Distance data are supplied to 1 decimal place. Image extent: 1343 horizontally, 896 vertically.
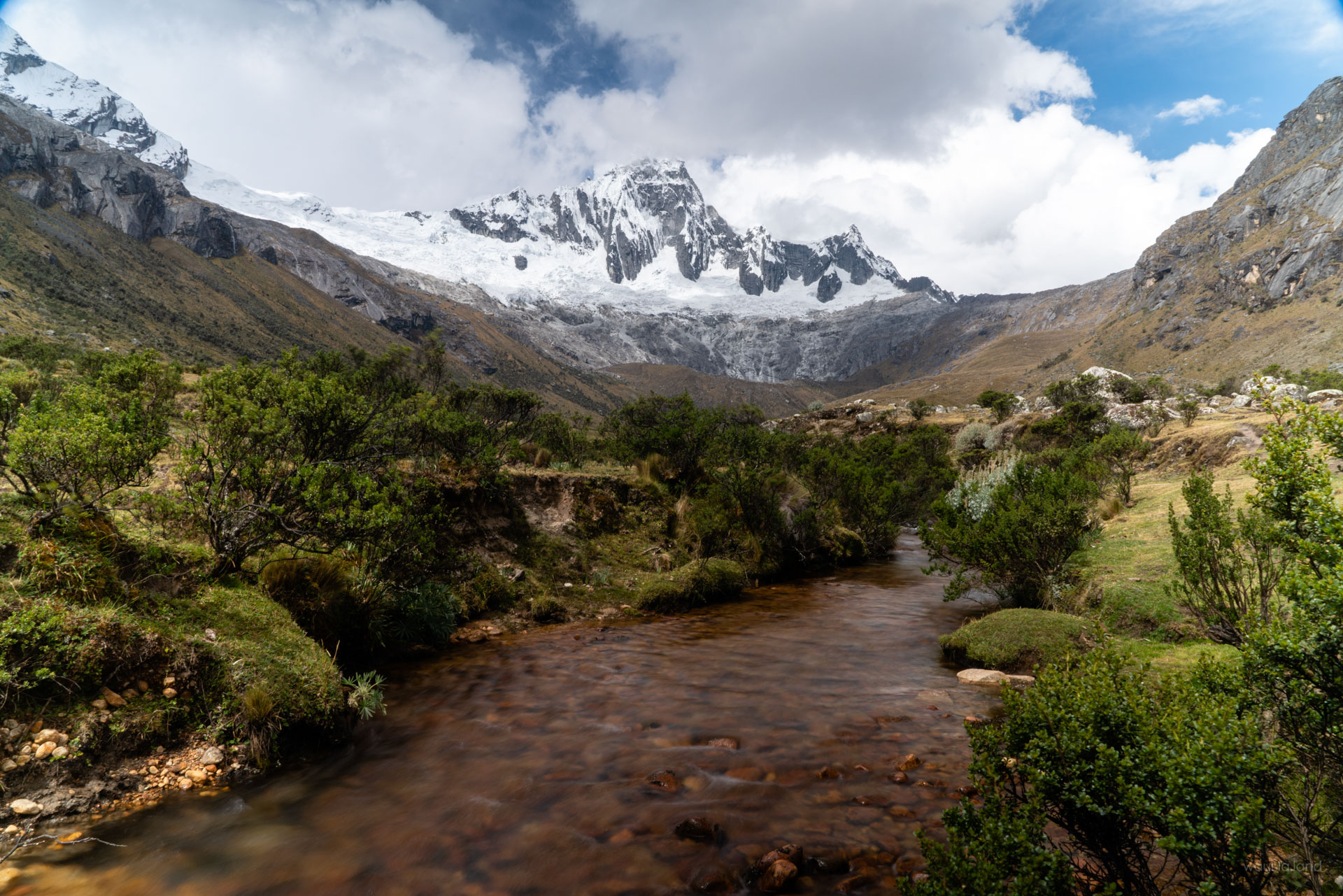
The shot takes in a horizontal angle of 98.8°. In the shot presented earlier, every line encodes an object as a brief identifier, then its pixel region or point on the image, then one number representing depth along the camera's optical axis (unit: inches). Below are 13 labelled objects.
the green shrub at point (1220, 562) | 324.5
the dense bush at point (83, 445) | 294.2
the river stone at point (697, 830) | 254.2
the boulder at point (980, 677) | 422.9
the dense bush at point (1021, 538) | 567.2
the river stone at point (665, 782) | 296.0
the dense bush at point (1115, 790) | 133.4
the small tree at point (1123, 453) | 956.6
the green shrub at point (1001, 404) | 2260.6
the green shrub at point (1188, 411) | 1419.8
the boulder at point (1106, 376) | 2164.9
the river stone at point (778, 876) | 221.1
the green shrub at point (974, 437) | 1955.0
